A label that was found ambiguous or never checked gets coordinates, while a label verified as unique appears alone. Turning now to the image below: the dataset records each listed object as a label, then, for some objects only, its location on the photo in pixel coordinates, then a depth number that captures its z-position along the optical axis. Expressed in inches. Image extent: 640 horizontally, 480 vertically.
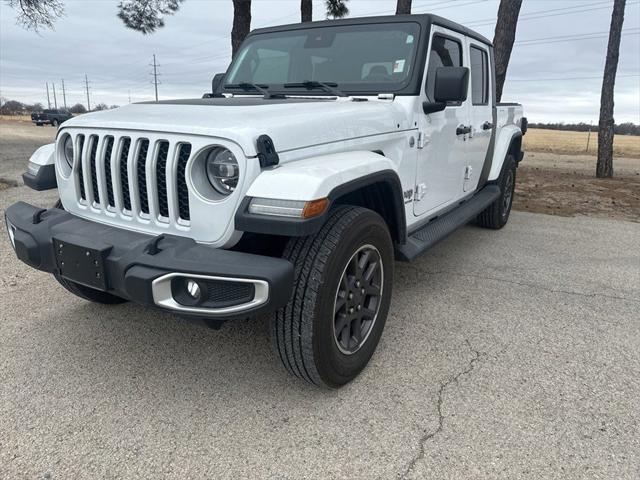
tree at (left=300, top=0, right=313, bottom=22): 409.7
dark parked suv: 1557.0
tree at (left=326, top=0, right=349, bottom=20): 430.0
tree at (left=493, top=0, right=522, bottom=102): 373.1
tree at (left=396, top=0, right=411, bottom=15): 423.8
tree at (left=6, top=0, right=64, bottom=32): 507.8
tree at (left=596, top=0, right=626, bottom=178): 458.6
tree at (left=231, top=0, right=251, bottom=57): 368.5
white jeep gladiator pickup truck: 78.8
